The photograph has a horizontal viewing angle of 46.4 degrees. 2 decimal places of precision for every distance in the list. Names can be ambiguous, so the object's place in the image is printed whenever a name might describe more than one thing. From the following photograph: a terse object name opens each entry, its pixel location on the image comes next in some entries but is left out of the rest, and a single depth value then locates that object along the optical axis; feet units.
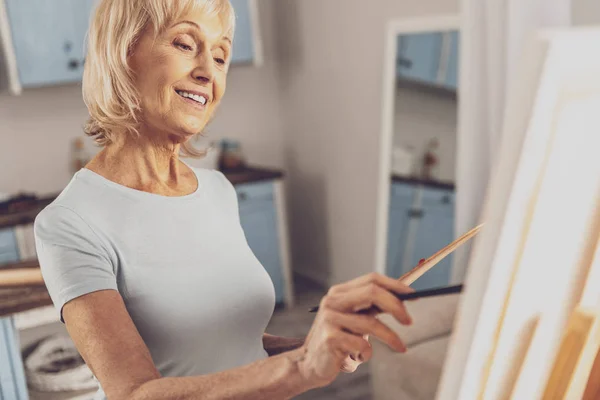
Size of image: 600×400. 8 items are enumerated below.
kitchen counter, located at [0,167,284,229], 8.40
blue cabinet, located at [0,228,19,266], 8.37
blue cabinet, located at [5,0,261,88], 8.85
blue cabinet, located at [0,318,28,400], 4.84
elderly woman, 2.12
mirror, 8.60
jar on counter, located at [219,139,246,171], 10.79
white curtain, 6.33
